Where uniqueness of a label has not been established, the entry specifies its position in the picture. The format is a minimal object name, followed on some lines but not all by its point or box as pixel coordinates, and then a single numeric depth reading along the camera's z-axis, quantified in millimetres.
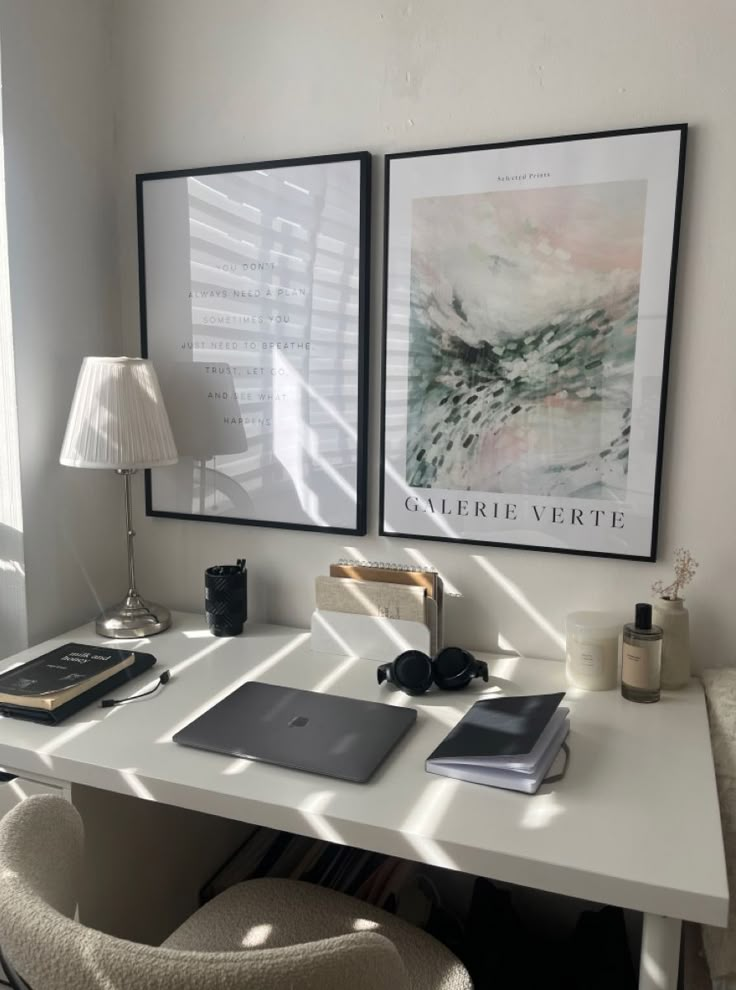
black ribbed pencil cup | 1766
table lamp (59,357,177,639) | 1630
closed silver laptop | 1222
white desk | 988
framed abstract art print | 1489
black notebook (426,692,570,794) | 1163
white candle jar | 1479
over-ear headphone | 1479
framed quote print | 1706
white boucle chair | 702
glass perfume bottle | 1417
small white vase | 1479
